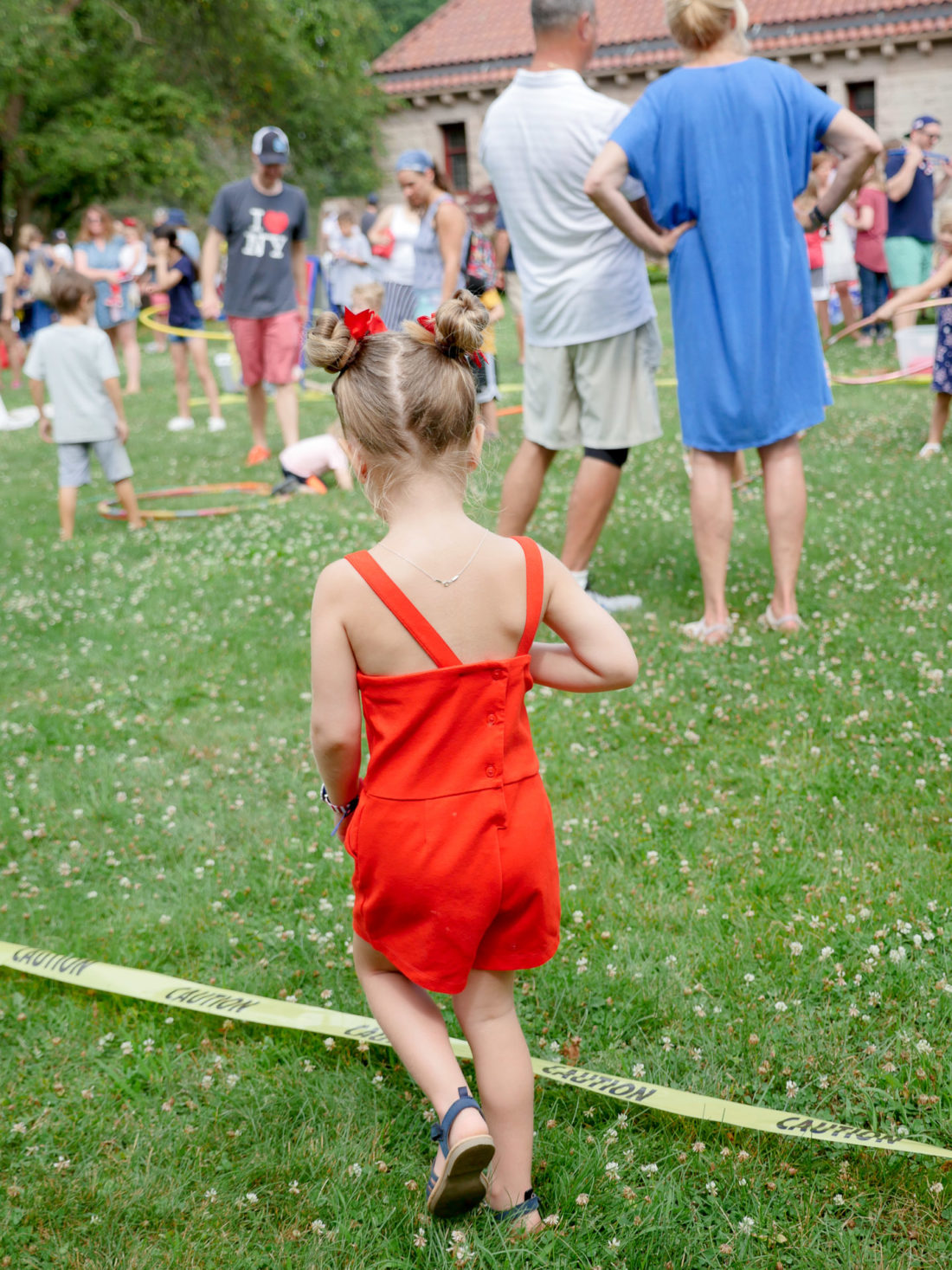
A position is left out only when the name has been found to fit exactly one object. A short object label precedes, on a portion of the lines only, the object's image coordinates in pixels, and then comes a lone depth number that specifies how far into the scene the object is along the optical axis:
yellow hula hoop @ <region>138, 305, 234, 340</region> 11.32
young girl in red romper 2.16
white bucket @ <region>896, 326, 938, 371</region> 10.17
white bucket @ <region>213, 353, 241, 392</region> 16.41
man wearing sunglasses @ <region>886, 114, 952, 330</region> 13.82
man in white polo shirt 5.37
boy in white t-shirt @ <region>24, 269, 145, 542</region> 8.44
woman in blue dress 4.67
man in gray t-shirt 9.60
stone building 32.53
